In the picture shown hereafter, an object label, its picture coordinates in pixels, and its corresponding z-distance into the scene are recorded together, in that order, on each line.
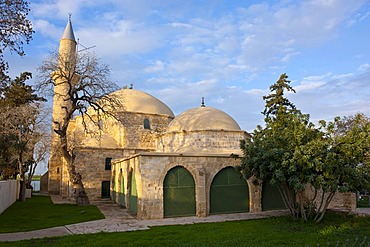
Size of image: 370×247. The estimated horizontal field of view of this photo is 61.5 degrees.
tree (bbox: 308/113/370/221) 10.48
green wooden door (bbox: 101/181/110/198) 22.42
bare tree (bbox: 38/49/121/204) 17.36
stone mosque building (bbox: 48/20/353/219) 13.31
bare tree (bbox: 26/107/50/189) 21.89
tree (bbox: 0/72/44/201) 18.58
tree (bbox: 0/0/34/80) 7.45
